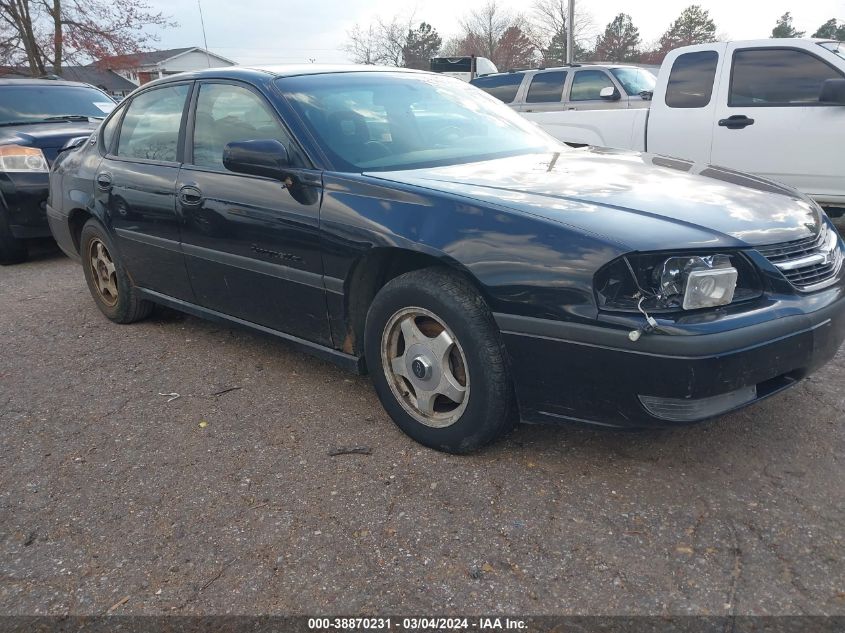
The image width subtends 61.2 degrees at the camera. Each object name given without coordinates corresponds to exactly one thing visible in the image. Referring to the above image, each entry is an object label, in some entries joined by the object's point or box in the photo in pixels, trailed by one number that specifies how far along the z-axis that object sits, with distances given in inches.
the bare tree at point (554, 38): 1952.6
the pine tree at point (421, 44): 2234.3
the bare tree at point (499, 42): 1982.0
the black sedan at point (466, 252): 91.0
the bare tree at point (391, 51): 2050.9
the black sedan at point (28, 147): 264.1
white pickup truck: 233.8
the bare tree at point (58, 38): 927.0
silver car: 399.5
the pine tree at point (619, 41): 1945.1
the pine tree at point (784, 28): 1988.7
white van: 685.3
